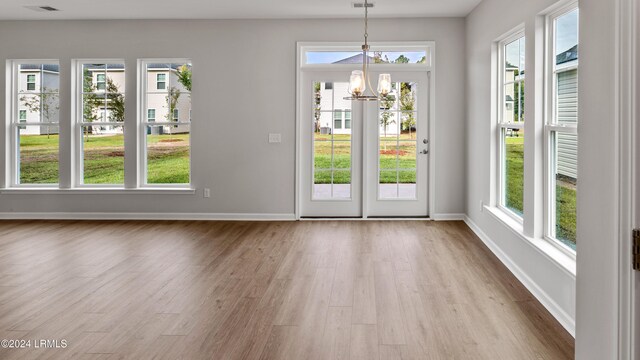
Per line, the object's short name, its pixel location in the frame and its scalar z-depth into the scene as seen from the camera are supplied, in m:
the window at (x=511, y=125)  4.47
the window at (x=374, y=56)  6.71
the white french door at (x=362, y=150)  6.74
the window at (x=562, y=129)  3.33
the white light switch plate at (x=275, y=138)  6.69
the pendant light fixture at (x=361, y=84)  4.03
